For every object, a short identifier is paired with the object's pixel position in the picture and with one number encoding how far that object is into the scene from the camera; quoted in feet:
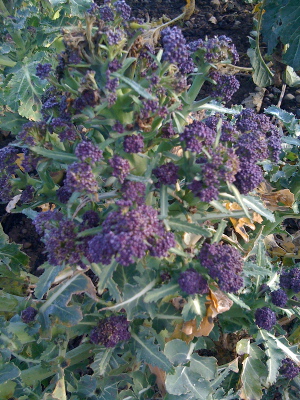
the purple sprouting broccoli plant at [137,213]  1.39
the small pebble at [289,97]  3.21
